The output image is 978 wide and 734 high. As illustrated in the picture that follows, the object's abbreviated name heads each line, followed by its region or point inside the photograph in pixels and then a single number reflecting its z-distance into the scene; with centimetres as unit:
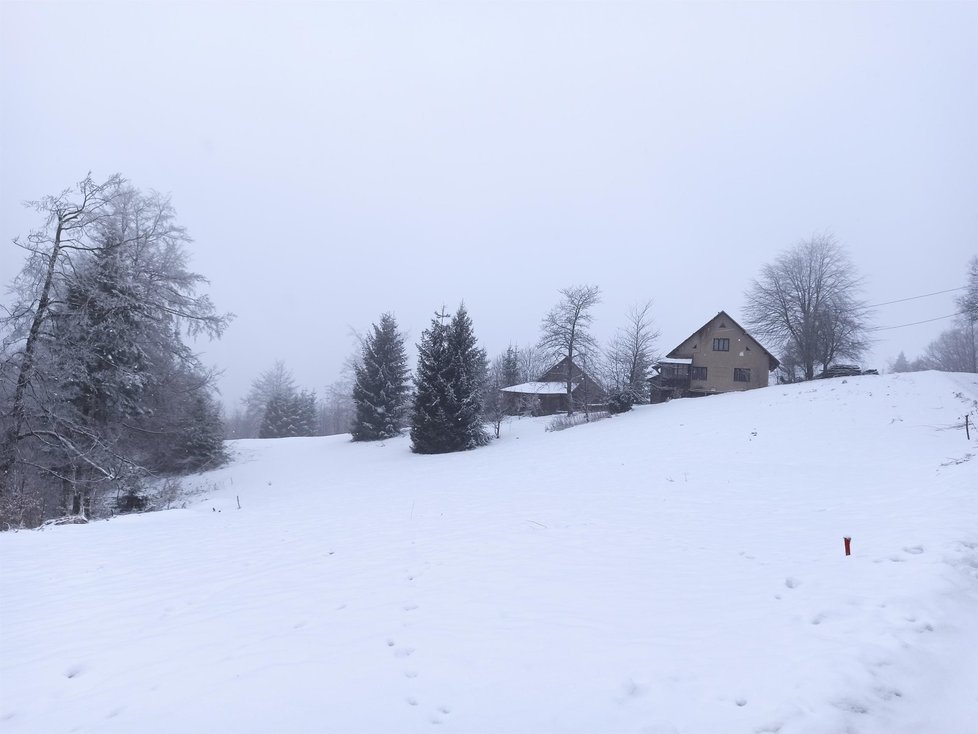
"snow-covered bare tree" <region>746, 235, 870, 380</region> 3947
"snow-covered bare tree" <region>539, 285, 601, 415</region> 3512
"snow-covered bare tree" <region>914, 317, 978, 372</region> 6014
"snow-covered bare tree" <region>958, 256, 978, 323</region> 2924
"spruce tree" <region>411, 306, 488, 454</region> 2695
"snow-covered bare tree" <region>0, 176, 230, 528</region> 1384
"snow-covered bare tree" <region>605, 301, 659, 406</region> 3647
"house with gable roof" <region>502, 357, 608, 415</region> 3569
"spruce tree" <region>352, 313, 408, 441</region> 3400
